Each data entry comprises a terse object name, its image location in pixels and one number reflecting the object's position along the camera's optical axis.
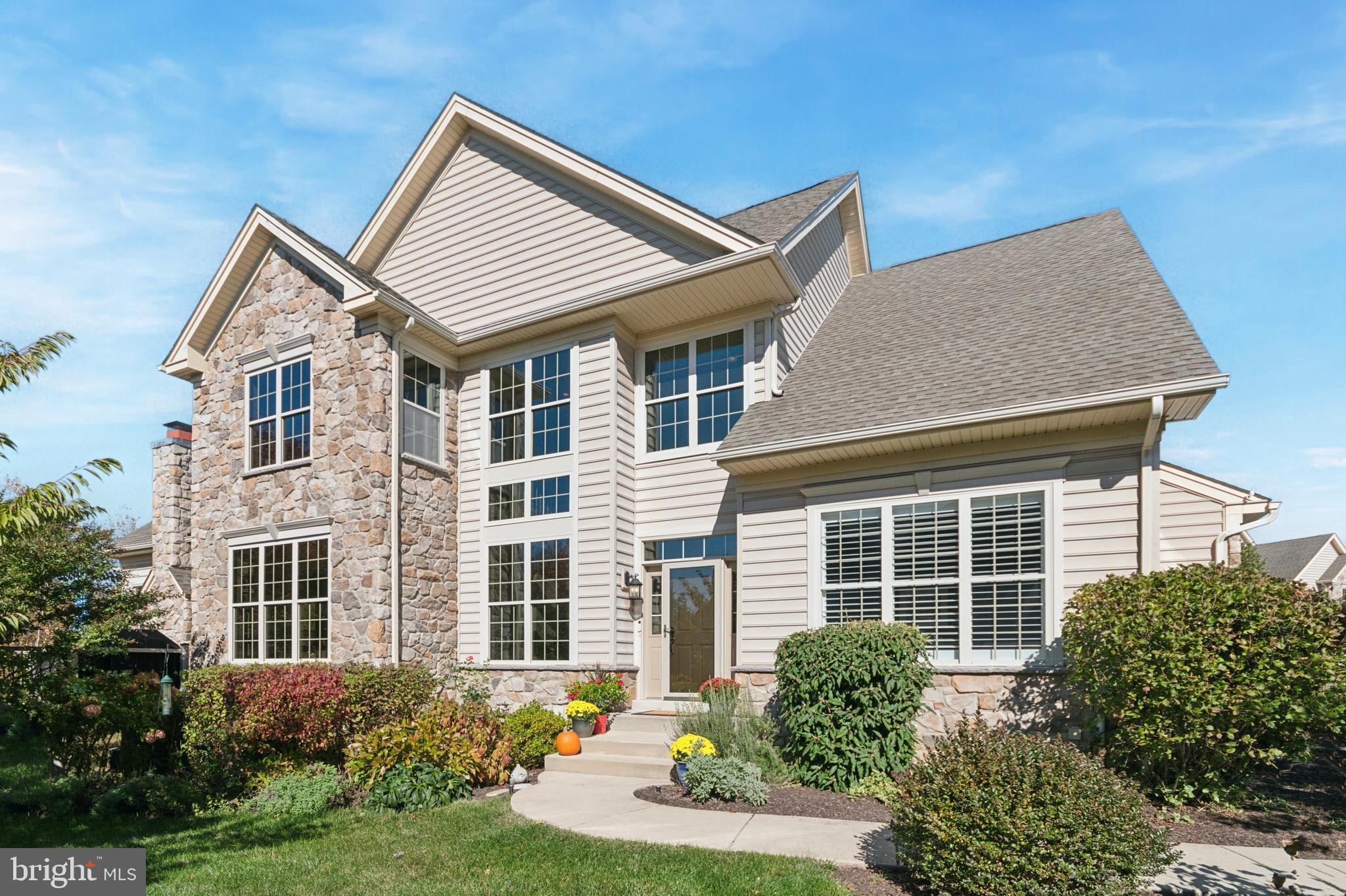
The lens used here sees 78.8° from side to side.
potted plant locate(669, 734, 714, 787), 8.52
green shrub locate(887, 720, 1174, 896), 4.76
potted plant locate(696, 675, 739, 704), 9.88
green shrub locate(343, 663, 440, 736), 9.81
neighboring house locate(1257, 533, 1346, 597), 37.62
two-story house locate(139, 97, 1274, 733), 9.30
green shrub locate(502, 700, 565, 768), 10.29
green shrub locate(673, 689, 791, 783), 8.77
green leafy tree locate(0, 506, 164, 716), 9.56
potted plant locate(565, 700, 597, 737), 10.88
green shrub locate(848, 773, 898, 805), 7.85
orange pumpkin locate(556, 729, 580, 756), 10.25
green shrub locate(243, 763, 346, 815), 8.41
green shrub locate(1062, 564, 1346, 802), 6.77
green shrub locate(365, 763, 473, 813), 8.43
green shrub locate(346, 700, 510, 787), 9.08
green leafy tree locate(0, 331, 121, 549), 6.88
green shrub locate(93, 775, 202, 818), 8.61
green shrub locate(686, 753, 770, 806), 7.90
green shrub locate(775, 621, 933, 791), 8.31
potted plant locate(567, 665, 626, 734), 11.24
